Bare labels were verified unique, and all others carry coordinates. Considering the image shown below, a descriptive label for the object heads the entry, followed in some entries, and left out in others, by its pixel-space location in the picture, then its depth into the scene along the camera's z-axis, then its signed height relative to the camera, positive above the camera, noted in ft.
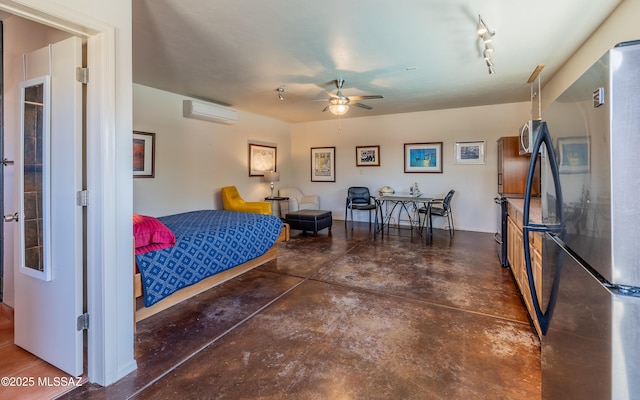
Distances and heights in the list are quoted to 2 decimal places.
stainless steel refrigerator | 2.34 -0.34
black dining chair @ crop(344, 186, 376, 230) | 22.89 +0.10
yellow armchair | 18.02 -0.33
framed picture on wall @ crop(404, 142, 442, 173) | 21.30 +3.00
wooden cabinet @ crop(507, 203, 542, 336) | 7.38 -1.78
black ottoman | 19.04 -1.41
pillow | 8.50 -1.06
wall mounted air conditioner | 16.80 +5.17
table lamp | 21.94 +1.68
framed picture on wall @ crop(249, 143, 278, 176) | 22.02 +3.13
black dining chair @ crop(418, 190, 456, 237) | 17.93 -0.83
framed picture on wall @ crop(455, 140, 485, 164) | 20.01 +3.13
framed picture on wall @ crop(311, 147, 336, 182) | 25.26 +2.97
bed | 8.45 -1.82
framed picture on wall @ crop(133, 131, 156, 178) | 14.79 +2.30
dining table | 19.60 -0.91
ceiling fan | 13.78 +4.53
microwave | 11.89 +2.67
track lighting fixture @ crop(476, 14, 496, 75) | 8.64 +5.01
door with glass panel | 5.79 -0.14
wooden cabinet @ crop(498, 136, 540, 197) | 16.10 +1.64
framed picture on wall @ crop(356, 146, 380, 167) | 23.49 +3.39
